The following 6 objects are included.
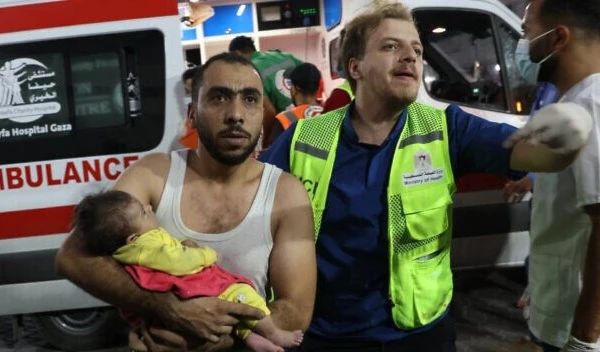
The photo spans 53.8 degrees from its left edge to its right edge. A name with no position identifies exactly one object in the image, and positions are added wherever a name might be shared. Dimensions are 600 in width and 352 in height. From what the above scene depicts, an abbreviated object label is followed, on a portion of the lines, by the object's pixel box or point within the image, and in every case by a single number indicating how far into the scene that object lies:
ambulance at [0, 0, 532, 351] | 3.66
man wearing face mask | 1.53
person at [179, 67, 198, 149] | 3.60
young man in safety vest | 1.82
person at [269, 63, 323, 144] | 4.16
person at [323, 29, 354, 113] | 3.10
